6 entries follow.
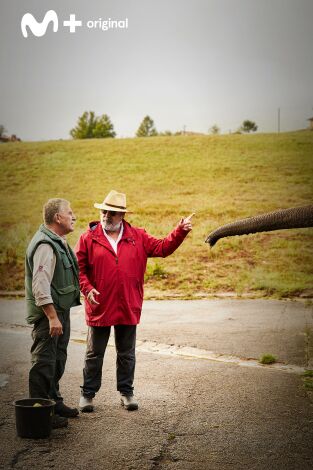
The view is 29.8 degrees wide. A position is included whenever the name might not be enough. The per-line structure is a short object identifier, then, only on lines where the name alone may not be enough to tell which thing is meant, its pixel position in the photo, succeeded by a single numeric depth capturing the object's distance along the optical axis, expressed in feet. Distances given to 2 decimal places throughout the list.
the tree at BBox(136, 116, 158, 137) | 269.03
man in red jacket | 17.95
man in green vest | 15.90
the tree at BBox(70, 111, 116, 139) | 223.10
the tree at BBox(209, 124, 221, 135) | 205.05
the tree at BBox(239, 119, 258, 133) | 205.42
